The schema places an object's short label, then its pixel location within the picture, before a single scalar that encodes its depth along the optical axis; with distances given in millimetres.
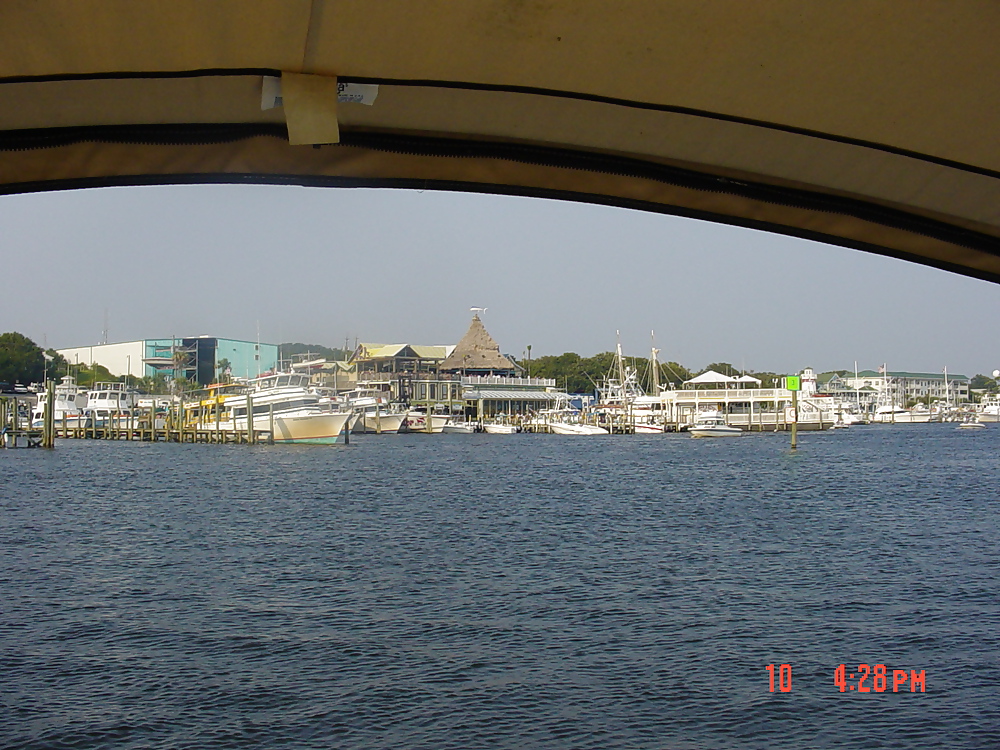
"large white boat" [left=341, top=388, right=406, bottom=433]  92938
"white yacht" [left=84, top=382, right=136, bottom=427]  83250
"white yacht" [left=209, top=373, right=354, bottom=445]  62938
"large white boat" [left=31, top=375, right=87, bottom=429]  86362
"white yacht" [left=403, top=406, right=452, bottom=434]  98812
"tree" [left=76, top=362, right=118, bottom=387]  115231
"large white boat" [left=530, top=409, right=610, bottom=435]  90125
